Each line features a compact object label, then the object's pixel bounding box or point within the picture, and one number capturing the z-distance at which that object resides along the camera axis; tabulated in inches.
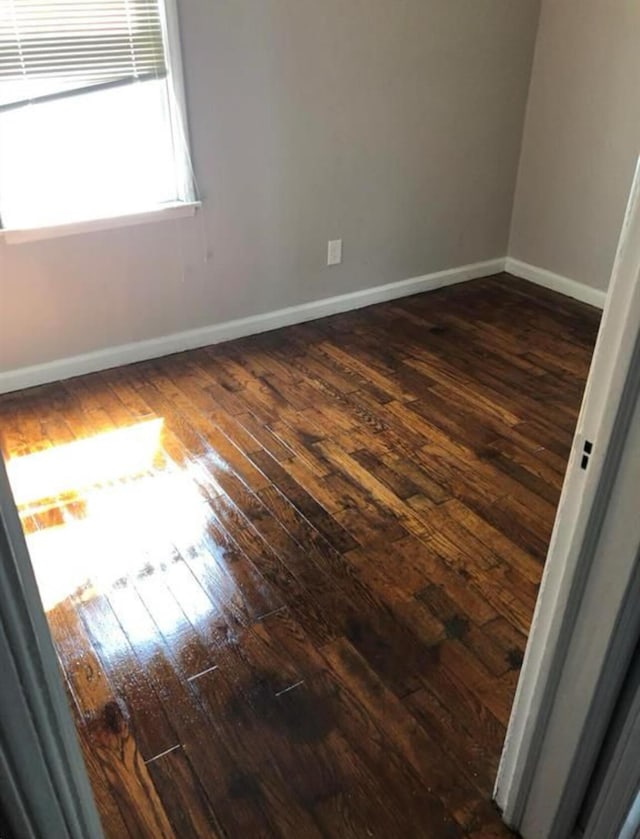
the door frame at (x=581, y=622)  34.6
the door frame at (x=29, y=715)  25.3
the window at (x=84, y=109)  93.7
